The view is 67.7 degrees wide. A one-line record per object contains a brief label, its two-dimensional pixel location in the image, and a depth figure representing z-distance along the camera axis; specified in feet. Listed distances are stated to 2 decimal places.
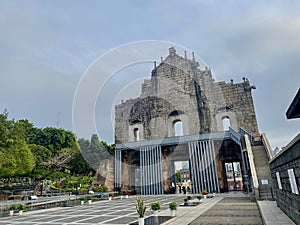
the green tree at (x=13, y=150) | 48.29
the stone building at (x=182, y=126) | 67.67
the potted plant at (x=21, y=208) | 36.50
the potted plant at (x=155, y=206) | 26.14
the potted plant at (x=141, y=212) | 20.38
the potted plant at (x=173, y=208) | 26.45
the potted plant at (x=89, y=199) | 52.85
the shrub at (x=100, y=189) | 70.25
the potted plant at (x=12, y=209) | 35.78
